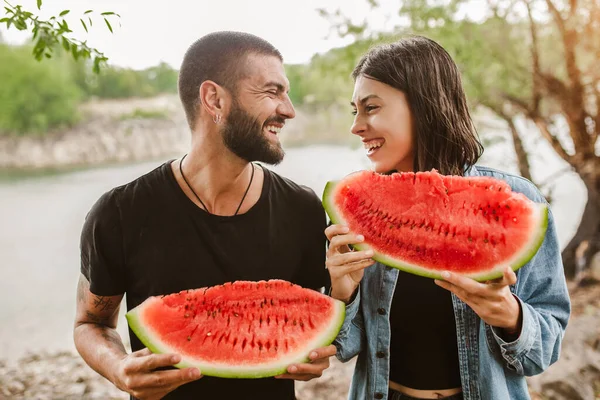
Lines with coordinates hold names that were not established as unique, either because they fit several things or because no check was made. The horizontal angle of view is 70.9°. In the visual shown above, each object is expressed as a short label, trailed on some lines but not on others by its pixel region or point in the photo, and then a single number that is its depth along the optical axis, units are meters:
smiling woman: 1.45
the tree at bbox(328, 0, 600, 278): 5.46
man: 1.67
